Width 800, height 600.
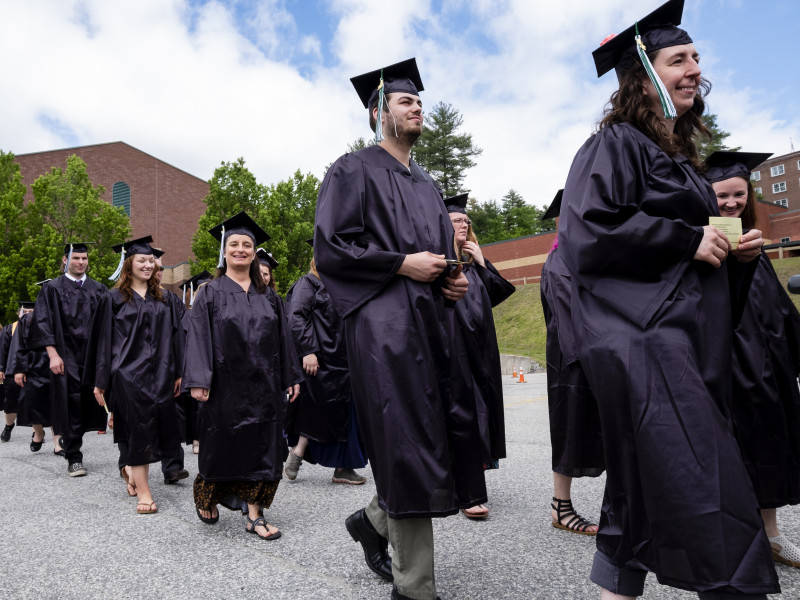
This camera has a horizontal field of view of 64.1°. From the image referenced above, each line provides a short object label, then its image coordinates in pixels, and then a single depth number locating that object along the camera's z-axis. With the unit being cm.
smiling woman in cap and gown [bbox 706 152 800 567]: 293
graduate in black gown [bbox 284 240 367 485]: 562
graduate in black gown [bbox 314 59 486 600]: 240
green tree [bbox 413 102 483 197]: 4800
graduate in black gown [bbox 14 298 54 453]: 834
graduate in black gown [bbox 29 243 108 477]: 667
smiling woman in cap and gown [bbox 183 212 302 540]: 409
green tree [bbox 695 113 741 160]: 4377
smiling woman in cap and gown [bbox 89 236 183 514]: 490
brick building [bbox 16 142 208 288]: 3450
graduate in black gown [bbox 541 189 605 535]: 359
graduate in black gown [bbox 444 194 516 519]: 390
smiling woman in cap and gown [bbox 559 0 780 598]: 168
